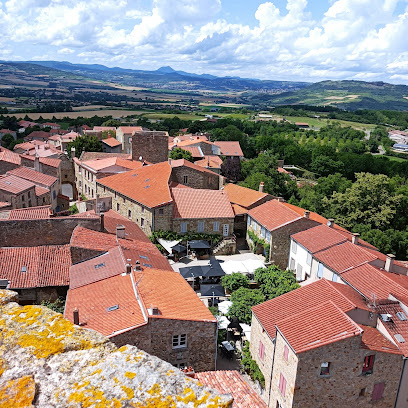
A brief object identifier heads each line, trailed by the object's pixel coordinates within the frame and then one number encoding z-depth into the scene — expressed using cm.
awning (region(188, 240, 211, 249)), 4034
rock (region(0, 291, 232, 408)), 385
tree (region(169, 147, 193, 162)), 6844
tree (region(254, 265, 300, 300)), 3133
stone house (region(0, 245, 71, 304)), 2644
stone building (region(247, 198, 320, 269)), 3958
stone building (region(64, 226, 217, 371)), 2008
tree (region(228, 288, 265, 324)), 2889
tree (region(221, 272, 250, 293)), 3306
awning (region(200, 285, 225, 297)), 3212
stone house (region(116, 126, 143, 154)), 8464
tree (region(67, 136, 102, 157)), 7312
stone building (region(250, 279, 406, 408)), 1975
